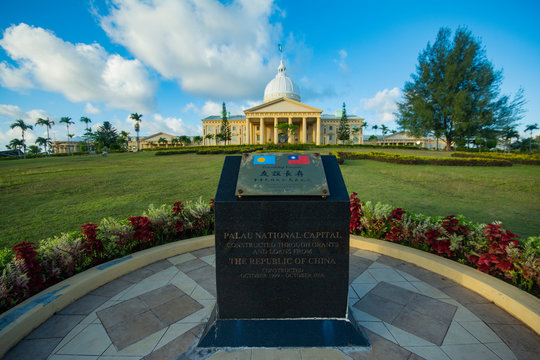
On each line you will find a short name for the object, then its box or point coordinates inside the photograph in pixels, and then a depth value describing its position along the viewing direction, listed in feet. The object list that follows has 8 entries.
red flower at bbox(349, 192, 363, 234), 16.21
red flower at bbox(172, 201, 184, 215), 16.10
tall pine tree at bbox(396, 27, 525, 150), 102.63
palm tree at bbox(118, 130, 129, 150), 235.40
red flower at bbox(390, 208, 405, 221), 15.16
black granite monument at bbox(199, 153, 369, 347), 8.04
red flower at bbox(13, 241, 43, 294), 9.79
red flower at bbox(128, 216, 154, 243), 13.92
